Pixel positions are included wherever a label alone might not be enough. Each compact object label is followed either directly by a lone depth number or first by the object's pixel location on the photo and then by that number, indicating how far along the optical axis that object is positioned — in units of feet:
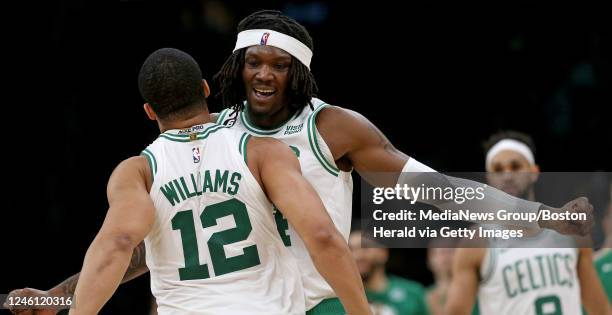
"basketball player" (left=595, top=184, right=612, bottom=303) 58.54
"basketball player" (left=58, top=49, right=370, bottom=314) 26.63
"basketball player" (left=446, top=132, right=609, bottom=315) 49.88
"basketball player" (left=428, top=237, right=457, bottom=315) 64.75
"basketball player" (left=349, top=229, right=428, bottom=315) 60.18
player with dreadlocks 32.50
